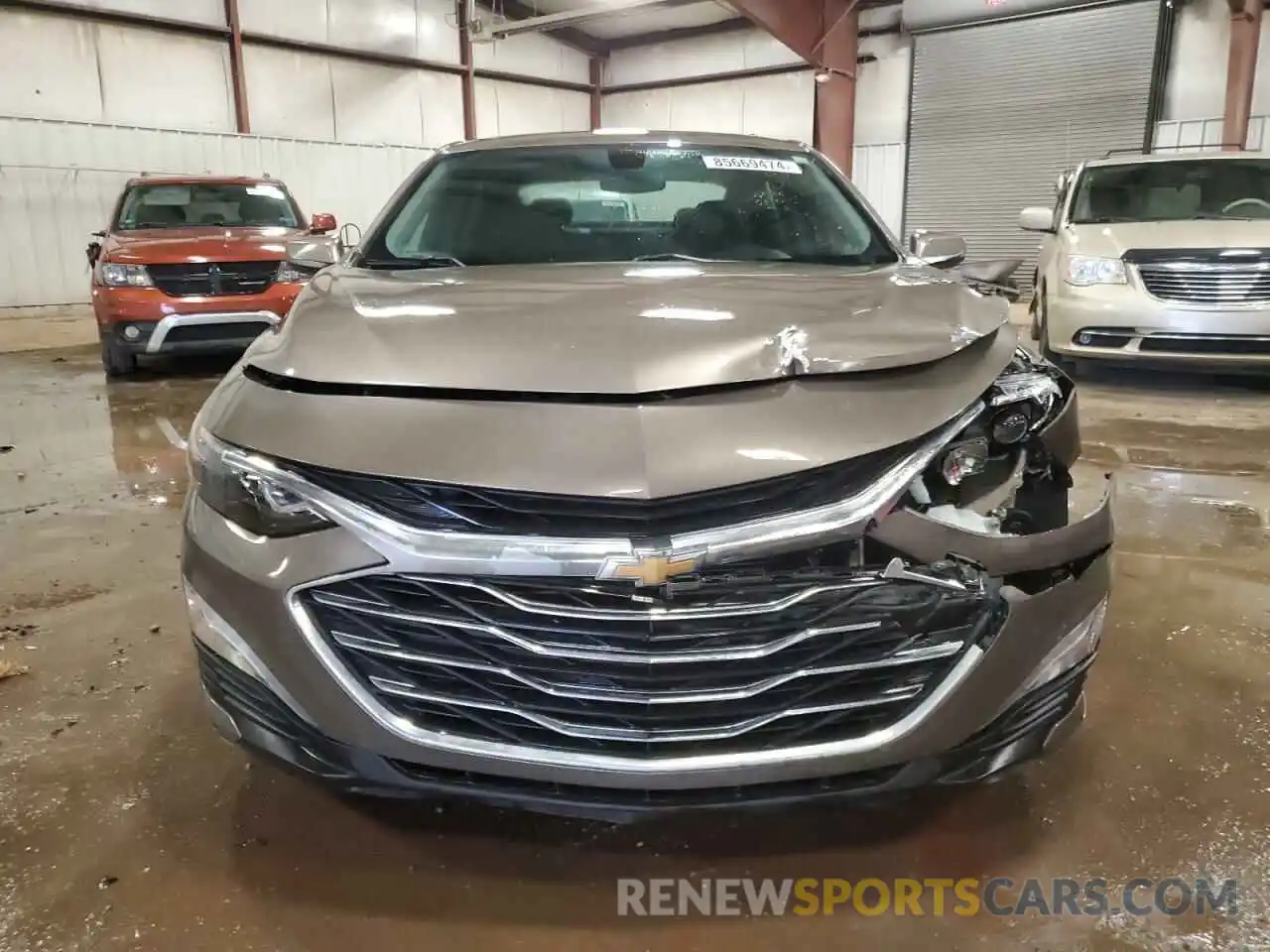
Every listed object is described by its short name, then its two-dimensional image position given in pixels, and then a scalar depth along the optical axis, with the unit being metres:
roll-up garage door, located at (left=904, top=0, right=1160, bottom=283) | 11.10
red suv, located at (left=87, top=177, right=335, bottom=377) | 6.07
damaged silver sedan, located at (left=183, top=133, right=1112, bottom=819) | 1.26
